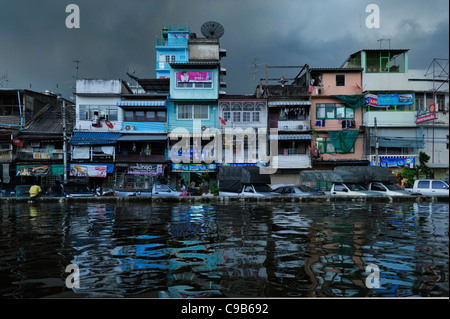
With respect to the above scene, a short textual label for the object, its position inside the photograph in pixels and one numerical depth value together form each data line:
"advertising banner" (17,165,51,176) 30.39
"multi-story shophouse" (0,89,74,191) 30.53
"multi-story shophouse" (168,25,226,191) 31.06
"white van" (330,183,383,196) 20.62
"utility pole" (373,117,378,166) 29.12
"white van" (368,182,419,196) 20.19
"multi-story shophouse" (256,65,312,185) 31.44
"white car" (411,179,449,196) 20.05
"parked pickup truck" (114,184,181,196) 22.98
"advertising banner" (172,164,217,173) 30.81
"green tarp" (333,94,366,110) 31.69
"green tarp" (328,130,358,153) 31.83
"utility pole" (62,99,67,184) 27.78
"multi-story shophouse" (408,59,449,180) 31.36
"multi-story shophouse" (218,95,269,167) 31.35
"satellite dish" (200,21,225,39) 36.53
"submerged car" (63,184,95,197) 24.03
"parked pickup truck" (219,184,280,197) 20.78
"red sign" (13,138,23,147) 29.98
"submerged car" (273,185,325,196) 20.73
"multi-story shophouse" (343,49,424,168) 31.45
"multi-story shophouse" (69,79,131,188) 30.59
